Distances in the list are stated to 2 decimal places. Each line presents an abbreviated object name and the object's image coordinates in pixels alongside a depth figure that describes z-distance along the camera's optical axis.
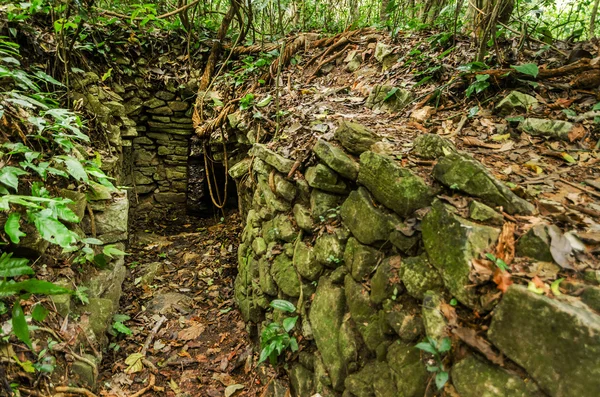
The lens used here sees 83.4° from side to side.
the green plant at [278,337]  2.57
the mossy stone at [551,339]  1.08
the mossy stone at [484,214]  1.57
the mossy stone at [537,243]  1.39
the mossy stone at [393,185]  1.87
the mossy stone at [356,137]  2.45
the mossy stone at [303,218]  2.70
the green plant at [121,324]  3.23
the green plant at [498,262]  1.38
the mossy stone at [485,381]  1.23
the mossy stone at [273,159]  3.01
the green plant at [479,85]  2.72
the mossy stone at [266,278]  3.13
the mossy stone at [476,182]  1.62
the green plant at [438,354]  1.40
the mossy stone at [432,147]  2.05
